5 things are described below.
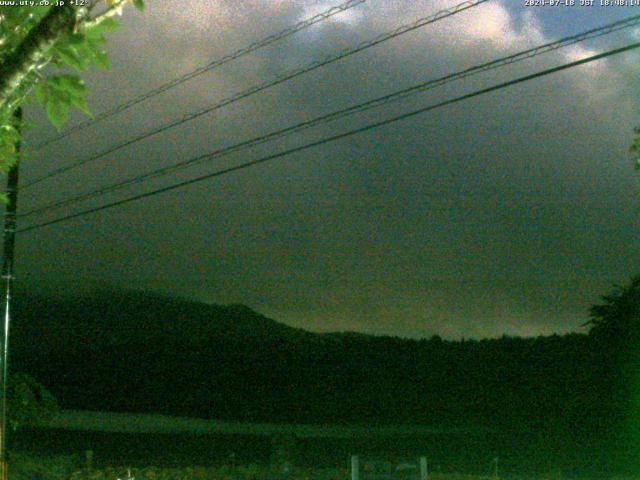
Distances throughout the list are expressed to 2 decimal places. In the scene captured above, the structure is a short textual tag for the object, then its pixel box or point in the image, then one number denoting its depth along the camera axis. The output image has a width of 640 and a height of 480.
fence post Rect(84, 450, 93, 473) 20.75
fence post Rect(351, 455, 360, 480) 14.39
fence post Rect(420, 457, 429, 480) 13.98
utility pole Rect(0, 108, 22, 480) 17.23
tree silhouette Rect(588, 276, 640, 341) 24.44
